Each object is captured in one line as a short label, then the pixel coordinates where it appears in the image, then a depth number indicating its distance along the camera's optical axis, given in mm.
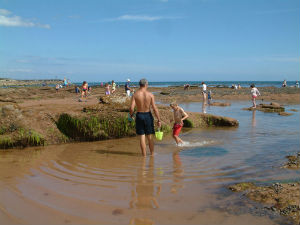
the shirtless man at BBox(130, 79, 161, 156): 6438
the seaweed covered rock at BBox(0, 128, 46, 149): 7219
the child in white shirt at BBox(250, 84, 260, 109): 18338
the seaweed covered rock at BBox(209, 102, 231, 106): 21331
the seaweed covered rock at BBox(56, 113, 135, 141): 8211
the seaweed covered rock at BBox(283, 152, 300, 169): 5398
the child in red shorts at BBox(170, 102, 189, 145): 7789
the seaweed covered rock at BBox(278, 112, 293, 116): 14328
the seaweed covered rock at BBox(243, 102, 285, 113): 16478
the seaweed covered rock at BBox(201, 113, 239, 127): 10852
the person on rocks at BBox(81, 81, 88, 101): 21023
